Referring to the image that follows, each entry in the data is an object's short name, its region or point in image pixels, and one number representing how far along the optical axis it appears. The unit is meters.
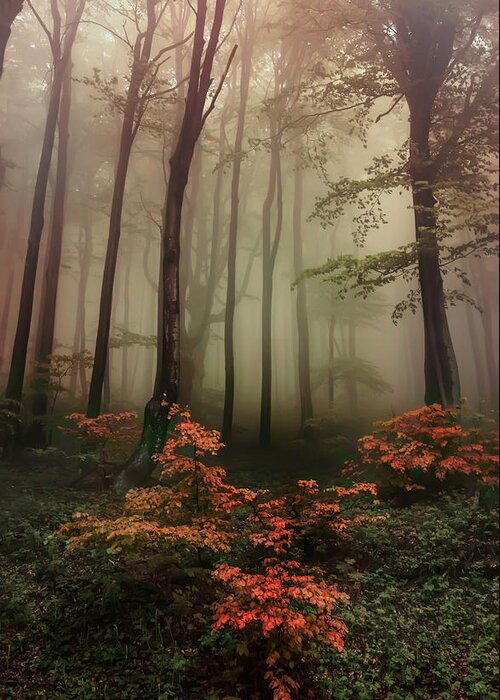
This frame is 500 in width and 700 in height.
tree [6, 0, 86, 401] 7.19
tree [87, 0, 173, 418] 7.46
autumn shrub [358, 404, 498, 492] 4.72
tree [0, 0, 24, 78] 6.60
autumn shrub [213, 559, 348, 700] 3.69
